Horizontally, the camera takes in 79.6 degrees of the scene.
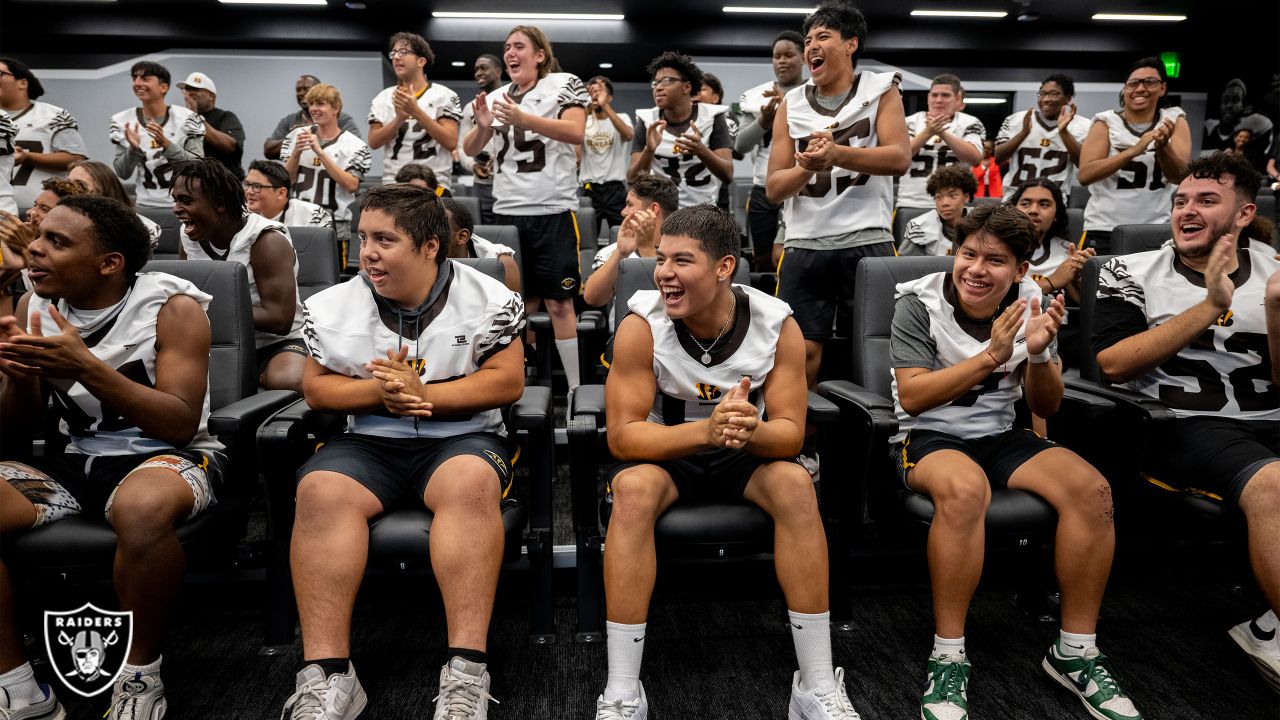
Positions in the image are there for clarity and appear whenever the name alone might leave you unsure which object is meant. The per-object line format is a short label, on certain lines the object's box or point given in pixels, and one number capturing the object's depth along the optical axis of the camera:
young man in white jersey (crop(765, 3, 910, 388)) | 2.56
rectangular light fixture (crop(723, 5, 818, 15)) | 8.88
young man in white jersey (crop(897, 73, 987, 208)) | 4.60
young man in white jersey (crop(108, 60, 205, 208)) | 4.52
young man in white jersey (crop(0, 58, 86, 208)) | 4.12
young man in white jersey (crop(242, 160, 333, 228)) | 3.33
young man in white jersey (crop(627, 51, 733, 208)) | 3.99
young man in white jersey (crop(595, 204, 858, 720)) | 1.69
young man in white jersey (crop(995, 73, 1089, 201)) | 4.95
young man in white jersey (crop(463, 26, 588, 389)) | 3.52
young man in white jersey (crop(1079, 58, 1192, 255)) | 3.57
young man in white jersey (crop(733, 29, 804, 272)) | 3.92
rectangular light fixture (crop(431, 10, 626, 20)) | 8.88
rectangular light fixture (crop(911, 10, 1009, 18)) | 9.13
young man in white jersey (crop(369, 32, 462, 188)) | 4.01
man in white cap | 5.11
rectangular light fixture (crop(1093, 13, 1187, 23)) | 9.29
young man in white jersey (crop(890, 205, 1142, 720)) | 1.77
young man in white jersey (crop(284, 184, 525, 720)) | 1.64
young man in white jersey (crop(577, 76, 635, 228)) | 4.74
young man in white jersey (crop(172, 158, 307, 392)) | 2.43
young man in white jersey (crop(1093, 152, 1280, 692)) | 1.92
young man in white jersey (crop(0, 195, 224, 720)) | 1.67
